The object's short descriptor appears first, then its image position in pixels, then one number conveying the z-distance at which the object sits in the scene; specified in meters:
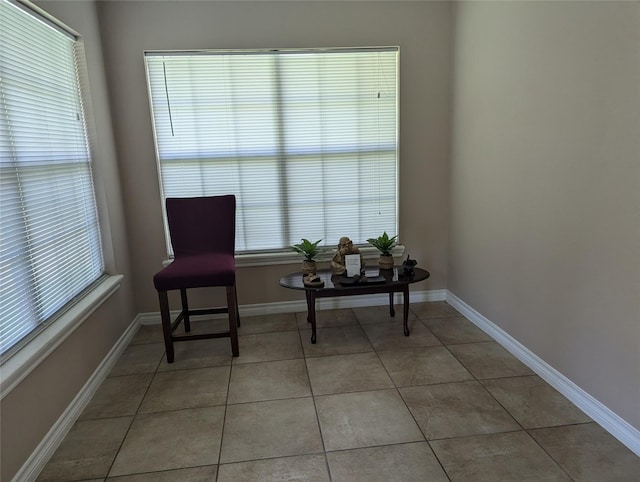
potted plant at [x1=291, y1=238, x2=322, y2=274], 3.04
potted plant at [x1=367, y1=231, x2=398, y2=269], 3.12
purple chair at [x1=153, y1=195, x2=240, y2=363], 2.95
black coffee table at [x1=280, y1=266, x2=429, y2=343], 2.82
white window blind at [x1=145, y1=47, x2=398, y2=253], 3.07
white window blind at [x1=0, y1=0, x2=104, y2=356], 1.82
